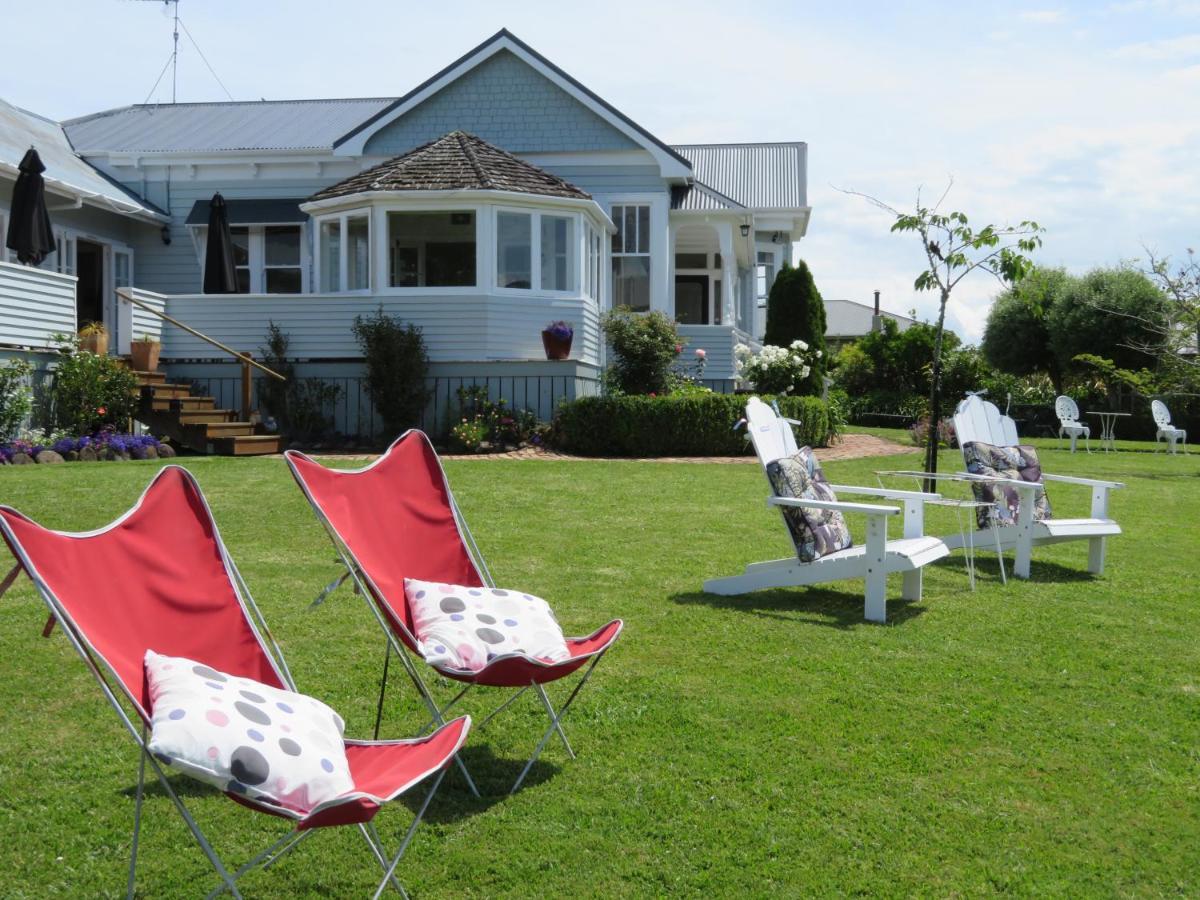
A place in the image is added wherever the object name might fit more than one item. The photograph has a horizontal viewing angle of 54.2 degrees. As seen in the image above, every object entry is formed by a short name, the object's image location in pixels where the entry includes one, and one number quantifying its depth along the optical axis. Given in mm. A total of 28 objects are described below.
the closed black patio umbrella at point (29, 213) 14859
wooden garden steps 14891
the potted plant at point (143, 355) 16000
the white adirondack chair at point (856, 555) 6480
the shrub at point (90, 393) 14688
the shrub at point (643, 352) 17656
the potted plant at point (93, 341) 15585
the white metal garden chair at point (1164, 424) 21906
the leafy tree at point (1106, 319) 29812
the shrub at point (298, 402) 16703
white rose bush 19516
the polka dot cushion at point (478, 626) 4086
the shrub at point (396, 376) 16453
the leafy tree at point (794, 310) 23562
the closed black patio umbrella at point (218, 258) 18391
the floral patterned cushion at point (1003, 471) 8305
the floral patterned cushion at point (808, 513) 6789
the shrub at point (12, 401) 13828
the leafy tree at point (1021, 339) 33531
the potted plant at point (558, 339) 17172
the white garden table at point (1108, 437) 22577
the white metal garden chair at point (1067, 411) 21584
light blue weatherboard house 17219
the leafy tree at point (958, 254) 10680
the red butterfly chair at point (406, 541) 4027
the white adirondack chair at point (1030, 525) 7977
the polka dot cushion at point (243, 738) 2900
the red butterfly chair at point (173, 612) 3025
